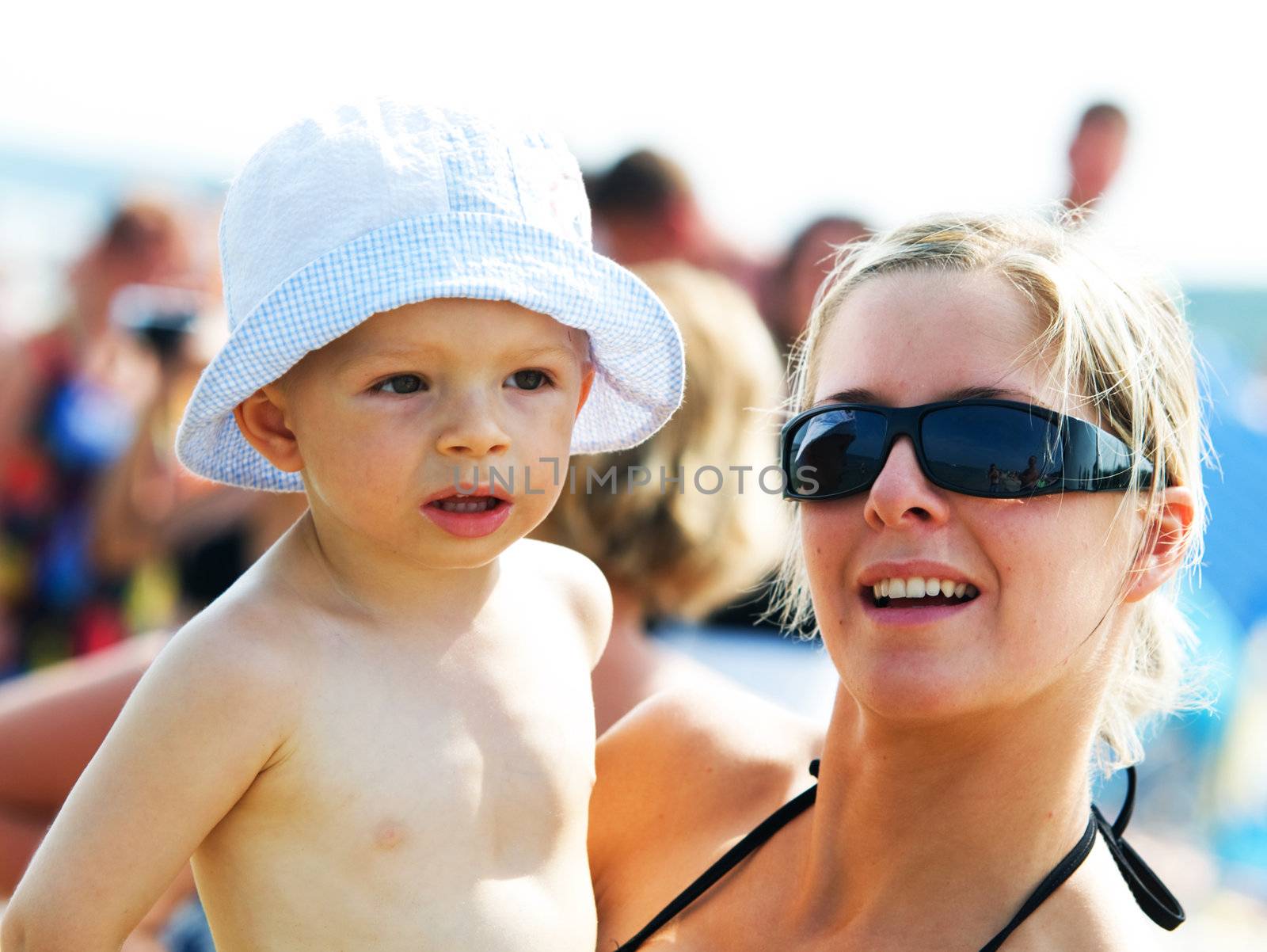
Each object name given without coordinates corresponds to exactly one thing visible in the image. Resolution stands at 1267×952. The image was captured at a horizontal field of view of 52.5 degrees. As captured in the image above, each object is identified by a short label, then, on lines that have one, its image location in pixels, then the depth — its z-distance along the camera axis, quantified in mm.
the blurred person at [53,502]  5551
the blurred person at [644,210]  5016
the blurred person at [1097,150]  5277
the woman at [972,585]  1698
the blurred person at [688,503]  3320
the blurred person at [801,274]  5402
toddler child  1615
